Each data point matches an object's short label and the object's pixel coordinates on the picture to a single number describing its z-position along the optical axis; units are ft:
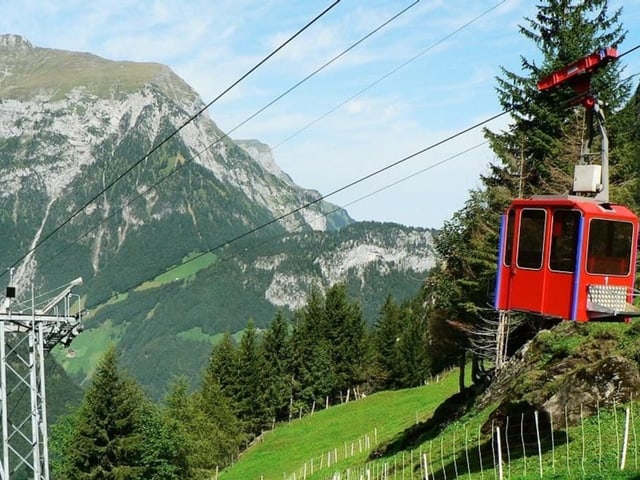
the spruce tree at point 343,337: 295.28
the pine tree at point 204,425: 200.70
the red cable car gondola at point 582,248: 49.03
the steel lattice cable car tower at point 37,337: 88.79
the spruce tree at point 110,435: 165.48
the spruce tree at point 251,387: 257.96
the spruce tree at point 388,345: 288.10
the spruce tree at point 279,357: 277.44
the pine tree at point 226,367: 259.39
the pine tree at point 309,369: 284.61
